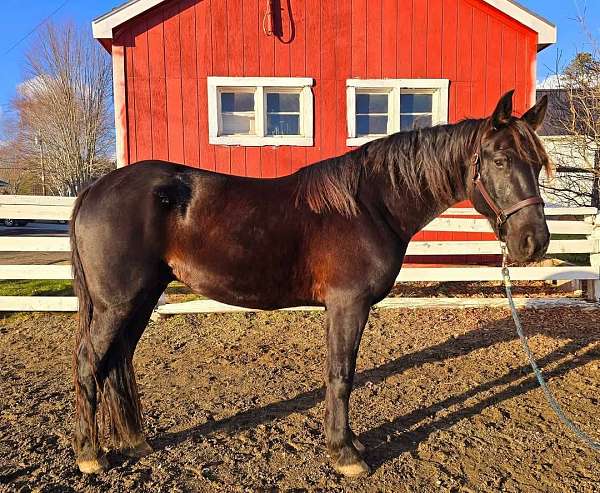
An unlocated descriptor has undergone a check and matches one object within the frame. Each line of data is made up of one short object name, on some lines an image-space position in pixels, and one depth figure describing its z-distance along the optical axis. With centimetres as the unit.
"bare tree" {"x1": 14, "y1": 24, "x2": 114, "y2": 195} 2628
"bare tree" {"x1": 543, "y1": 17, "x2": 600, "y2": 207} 841
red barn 648
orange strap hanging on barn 647
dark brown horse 238
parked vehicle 2542
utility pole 2757
